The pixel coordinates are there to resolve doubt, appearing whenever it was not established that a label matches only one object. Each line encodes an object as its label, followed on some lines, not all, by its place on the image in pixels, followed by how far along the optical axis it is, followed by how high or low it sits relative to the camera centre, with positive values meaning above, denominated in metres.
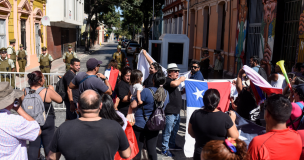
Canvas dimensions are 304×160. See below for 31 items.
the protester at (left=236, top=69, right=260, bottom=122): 5.07 -0.94
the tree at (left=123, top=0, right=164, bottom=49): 32.89 +5.63
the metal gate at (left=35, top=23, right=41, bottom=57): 19.53 +0.82
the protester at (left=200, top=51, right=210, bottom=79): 10.72 -0.44
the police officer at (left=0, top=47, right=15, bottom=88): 10.00 -0.51
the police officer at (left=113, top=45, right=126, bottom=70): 11.50 -0.23
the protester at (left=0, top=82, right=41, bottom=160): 2.62 -0.77
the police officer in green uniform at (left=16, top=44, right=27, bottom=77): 12.96 -0.41
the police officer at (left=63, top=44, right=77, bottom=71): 12.27 -0.29
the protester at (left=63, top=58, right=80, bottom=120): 5.33 -0.90
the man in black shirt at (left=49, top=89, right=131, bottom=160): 2.48 -0.77
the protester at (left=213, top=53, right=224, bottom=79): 11.59 -0.56
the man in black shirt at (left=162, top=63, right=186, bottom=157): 4.91 -0.94
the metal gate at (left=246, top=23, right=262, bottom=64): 11.94 +0.67
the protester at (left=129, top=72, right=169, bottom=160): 4.18 -0.95
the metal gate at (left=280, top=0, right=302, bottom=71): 9.30 +0.83
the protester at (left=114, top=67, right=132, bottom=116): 5.04 -0.73
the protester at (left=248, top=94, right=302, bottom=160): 2.46 -0.75
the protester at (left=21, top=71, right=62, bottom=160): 4.15 -0.84
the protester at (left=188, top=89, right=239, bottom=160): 3.22 -0.81
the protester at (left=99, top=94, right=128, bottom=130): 3.34 -0.71
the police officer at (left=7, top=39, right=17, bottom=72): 12.32 -0.10
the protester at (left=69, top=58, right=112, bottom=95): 4.50 -0.49
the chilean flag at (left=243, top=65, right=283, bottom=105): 4.47 -0.52
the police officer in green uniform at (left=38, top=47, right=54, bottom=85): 11.44 -0.50
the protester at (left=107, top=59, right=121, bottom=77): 7.29 -0.33
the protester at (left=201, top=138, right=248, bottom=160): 2.06 -0.72
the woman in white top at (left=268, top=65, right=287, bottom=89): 5.94 -0.54
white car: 33.31 +0.58
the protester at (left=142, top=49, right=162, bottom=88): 5.32 -0.40
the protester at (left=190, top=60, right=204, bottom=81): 5.99 -0.39
